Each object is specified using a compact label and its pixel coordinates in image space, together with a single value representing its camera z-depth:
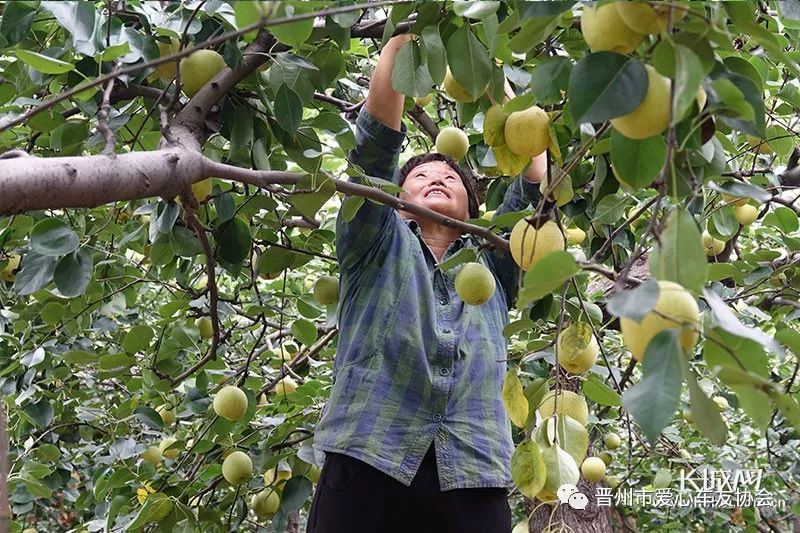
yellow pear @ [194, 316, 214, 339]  2.29
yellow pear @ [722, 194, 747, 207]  1.82
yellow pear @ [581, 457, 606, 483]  2.35
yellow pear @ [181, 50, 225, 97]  1.39
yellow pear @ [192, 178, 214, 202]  1.52
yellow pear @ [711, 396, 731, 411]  2.61
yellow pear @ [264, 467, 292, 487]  2.21
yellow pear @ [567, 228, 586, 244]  2.24
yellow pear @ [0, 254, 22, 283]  2.54
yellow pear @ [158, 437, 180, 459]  2.55
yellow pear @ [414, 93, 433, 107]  2.12
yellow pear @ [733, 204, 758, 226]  2.02
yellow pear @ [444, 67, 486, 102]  1.36
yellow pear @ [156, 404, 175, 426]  2.44
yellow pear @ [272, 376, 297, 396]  2.42
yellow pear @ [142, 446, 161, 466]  2.43
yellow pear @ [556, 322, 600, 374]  1.20
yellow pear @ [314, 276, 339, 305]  2.03
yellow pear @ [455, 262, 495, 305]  1.36
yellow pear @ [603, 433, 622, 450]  2.99
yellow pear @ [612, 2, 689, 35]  0.75
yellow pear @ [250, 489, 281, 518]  2.22
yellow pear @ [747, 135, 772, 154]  1.81
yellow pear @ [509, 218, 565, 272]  1.12
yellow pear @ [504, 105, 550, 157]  1.17
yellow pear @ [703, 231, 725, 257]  2.11
